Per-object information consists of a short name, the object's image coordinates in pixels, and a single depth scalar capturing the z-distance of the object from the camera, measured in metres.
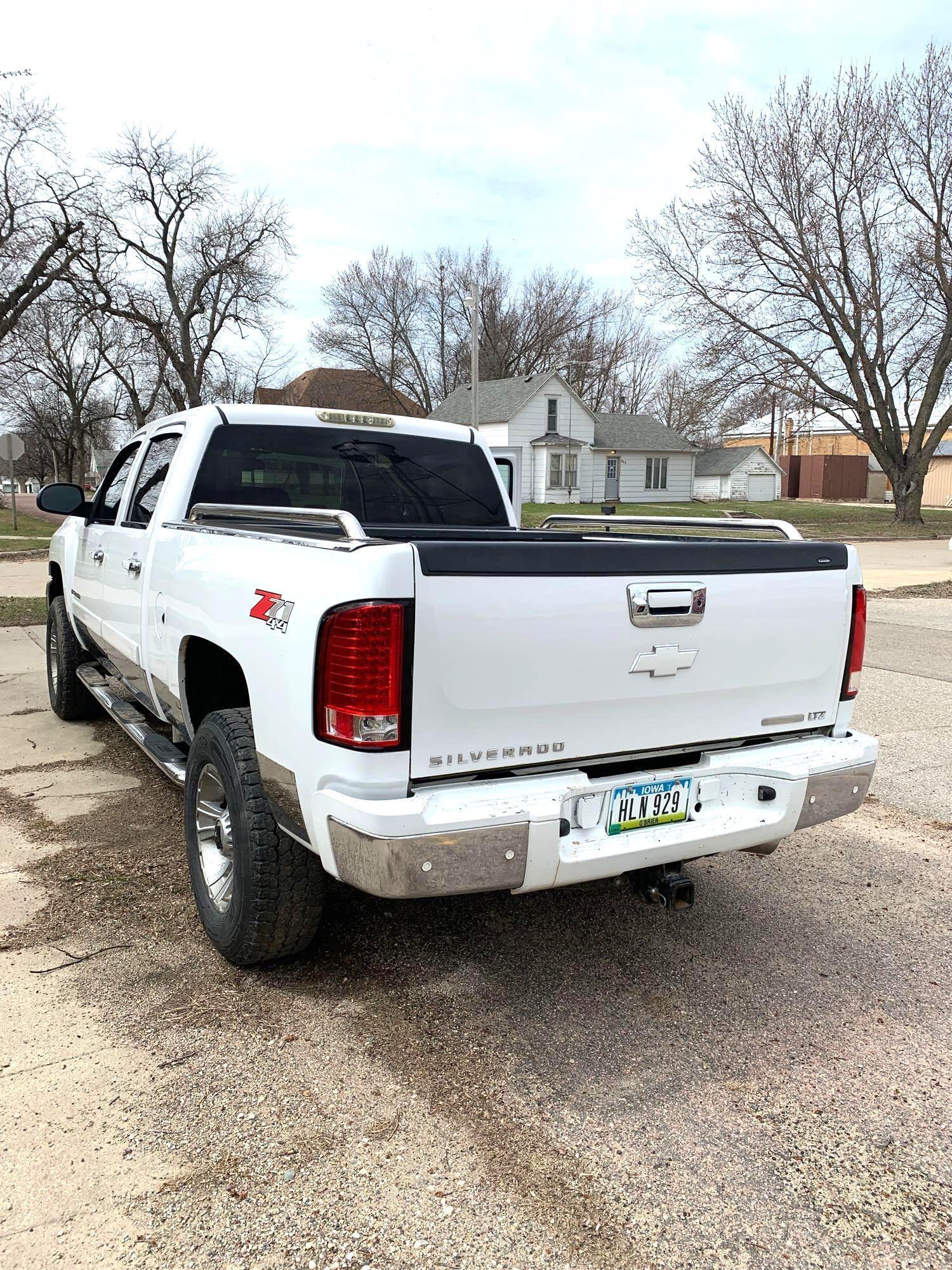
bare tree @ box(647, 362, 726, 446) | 32.38
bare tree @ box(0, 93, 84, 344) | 29.28
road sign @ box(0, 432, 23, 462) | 25.58
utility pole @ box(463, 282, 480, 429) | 26.22
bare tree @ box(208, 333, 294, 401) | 46.41
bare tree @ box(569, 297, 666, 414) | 62.94
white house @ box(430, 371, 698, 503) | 48.25
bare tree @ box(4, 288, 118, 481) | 37.84
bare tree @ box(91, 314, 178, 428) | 46.72
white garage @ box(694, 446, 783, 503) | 57.94
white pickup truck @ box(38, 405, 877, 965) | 2.52
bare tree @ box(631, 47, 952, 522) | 31.39
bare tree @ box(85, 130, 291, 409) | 40.12
